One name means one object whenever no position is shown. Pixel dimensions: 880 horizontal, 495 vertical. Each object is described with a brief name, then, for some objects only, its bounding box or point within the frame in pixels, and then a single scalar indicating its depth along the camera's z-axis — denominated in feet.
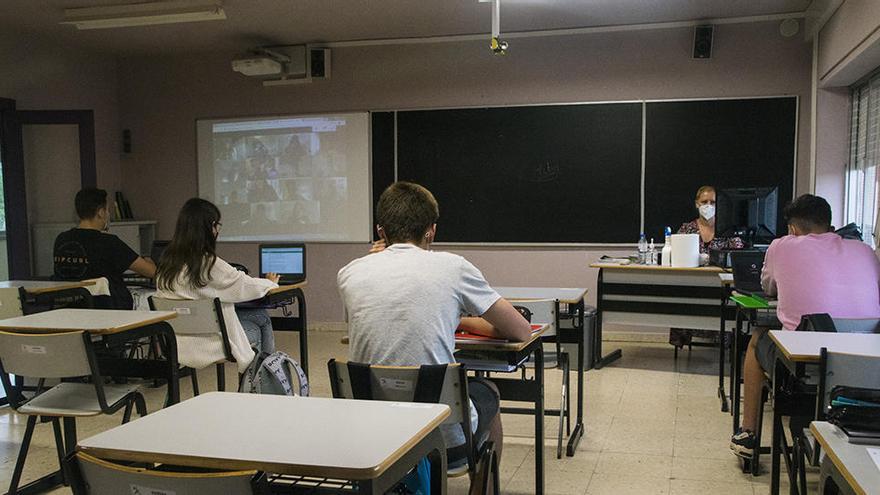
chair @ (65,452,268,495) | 3.89
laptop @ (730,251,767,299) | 11.85
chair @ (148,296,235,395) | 10.61
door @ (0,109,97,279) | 18.40
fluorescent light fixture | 17.30
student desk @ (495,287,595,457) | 11.18
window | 14.67
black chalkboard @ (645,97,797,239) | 18.63
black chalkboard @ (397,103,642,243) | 19.75
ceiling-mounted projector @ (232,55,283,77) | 20.56
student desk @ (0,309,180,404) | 8.54
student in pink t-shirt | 9.73
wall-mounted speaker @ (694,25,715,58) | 18.65
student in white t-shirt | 6.56
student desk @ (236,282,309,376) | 12.20
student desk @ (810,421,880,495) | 3.98
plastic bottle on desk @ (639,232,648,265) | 16.96
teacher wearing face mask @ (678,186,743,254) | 17.49
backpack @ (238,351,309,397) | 8.38
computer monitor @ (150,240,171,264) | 18.13
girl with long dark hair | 10.96
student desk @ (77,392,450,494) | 4.07
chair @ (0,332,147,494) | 8.12
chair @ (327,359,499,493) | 6.15
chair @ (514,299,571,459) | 10.72
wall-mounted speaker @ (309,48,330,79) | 21.68
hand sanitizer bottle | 16.35
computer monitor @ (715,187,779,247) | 15.14
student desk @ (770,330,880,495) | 7.08
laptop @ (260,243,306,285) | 14.56
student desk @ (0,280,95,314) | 11.85
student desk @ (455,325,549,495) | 7.54
